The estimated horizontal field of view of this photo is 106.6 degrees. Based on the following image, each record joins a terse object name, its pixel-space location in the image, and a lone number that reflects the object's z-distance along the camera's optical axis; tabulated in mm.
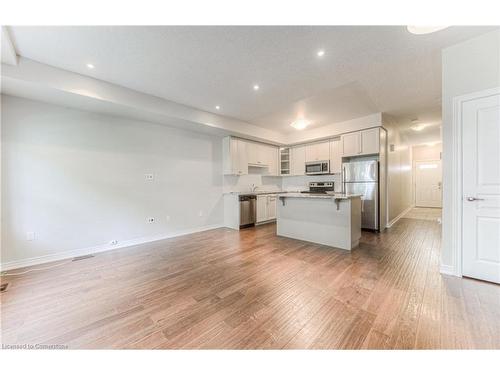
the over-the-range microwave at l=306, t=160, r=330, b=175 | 5476
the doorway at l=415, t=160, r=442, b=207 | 8086
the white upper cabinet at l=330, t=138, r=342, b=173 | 5191
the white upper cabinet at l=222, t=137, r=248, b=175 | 5168
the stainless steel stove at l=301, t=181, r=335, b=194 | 5529
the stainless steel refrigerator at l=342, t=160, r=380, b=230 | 4453
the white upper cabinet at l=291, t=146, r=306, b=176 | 6105
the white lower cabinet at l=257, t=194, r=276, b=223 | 5505
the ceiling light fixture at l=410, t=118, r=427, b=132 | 5195
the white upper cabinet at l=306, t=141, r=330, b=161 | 5555
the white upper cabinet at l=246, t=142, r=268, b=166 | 5609
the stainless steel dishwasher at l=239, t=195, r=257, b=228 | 5051
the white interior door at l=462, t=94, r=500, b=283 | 2084
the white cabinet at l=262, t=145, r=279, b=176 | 6137
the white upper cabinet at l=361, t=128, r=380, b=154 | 4426
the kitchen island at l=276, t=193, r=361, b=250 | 3212
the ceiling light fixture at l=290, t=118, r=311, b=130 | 4125
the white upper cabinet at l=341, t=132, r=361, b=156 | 4746
